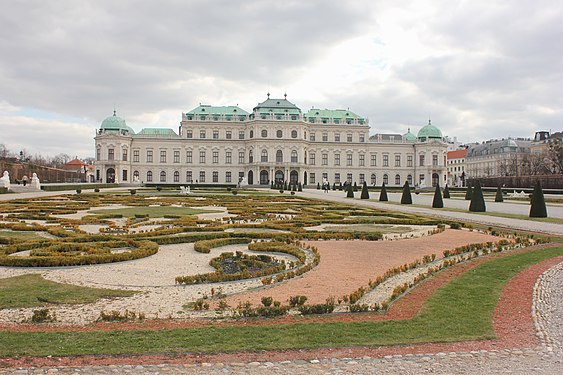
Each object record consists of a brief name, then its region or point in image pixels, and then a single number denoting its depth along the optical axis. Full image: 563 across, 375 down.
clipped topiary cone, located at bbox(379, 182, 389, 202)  37.00
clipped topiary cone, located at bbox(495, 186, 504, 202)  35.97
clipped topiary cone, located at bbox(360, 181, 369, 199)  41.12
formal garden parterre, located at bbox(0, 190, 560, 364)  6.96
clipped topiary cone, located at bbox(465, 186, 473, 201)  34.47
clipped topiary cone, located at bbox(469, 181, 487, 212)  25.24
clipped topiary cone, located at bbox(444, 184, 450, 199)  42.76
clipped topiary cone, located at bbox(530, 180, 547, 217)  22.02
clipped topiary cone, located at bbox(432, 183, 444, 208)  28.85
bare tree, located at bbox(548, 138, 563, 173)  69.88
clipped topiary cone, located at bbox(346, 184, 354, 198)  43.94
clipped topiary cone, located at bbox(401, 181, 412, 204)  32.81
